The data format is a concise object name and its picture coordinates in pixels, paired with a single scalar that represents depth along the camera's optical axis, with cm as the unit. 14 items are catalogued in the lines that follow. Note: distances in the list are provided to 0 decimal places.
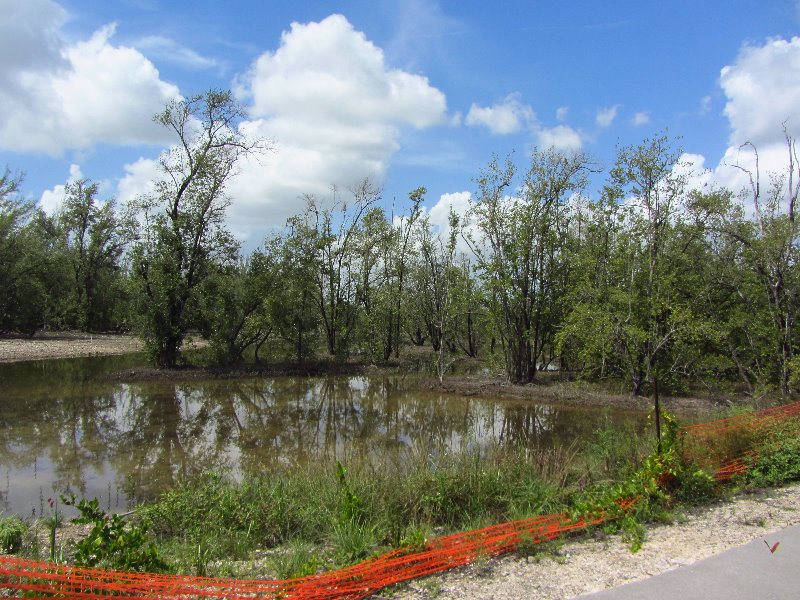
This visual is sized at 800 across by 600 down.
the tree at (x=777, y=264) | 1350
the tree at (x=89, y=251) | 4512
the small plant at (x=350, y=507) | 523
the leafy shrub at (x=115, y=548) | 413
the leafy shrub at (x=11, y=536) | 546
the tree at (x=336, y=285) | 2962
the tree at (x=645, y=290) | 1662
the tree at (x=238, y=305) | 2442
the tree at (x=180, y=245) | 2298
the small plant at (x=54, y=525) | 457
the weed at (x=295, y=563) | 414
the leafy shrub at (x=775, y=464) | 623
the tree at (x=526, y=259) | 2091
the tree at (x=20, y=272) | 3631
